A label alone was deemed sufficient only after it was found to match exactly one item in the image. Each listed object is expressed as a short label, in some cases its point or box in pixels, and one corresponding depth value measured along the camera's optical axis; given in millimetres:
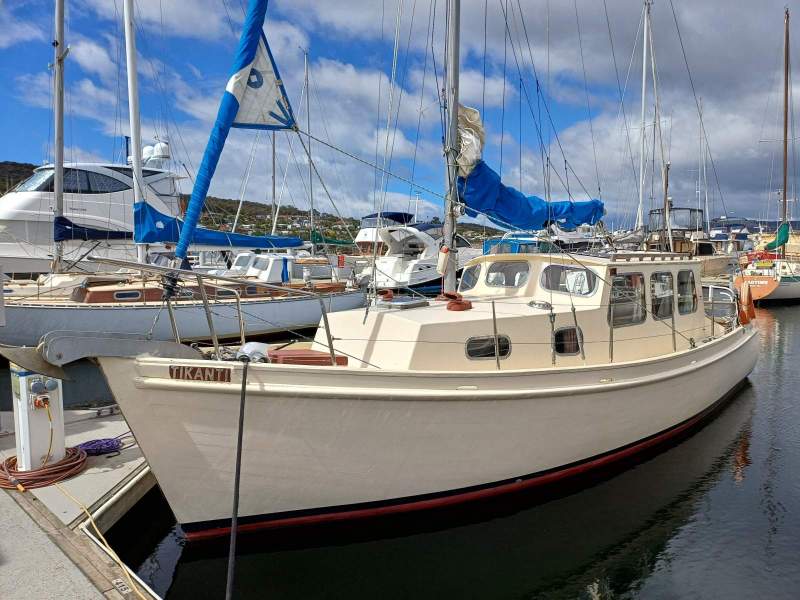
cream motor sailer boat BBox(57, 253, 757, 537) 4793
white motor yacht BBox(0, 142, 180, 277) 18891
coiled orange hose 5332
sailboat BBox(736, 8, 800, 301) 26547
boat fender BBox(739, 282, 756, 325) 10922
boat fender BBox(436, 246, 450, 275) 7309
